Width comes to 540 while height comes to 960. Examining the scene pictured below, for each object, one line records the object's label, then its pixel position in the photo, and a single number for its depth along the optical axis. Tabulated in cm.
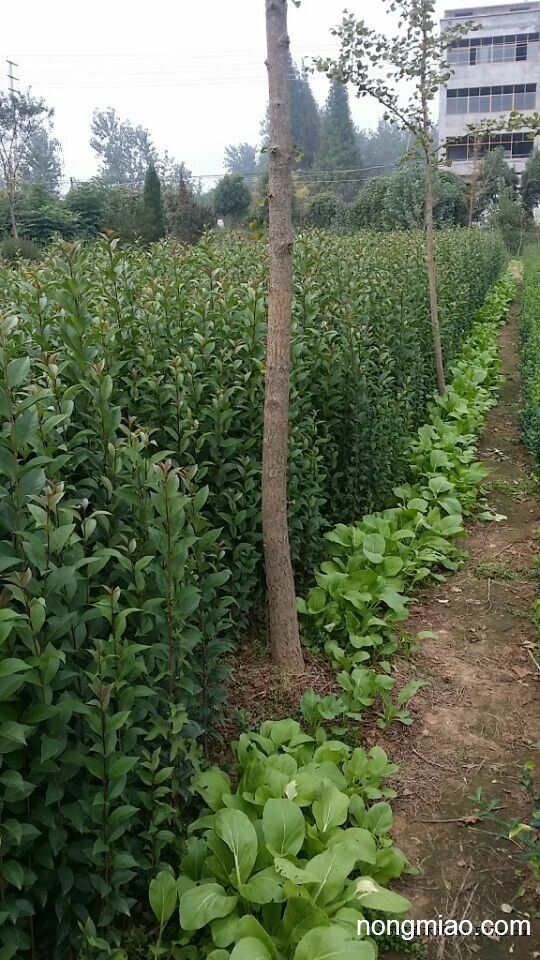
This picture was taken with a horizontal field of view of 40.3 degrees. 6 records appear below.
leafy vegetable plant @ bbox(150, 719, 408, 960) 213
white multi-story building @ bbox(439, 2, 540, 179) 5134
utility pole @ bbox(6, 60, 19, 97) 2930
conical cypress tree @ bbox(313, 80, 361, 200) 6650
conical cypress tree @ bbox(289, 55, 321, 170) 7781
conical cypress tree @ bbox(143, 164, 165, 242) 2489
